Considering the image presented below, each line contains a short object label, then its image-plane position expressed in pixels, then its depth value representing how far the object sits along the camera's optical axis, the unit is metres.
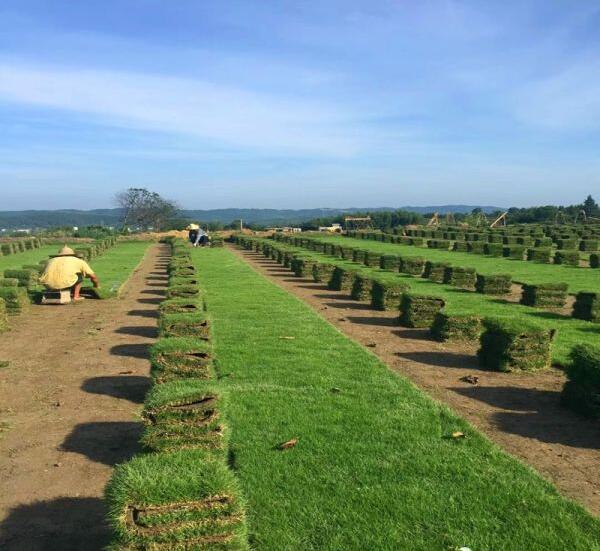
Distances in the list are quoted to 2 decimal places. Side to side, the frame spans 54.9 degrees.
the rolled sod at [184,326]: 12.37
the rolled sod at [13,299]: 18.62
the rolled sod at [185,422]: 7.25
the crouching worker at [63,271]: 21.44
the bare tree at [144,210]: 122.31
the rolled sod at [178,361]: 10.19
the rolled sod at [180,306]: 14.64
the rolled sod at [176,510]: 5.05
